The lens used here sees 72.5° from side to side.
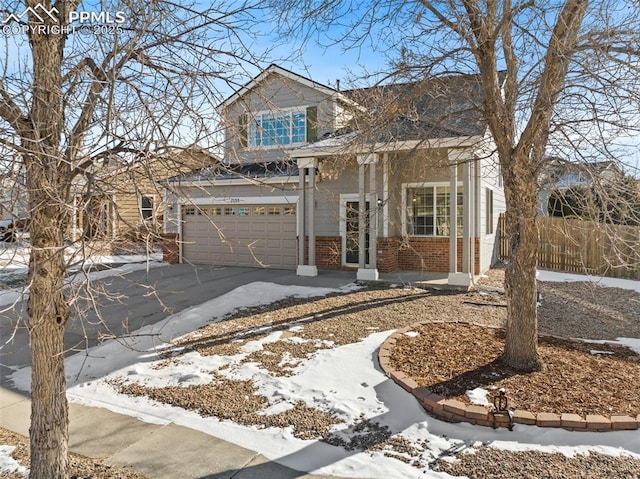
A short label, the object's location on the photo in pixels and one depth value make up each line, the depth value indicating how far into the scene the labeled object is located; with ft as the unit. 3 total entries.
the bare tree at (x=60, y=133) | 9.04
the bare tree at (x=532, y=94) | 15.19
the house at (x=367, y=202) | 20.62
